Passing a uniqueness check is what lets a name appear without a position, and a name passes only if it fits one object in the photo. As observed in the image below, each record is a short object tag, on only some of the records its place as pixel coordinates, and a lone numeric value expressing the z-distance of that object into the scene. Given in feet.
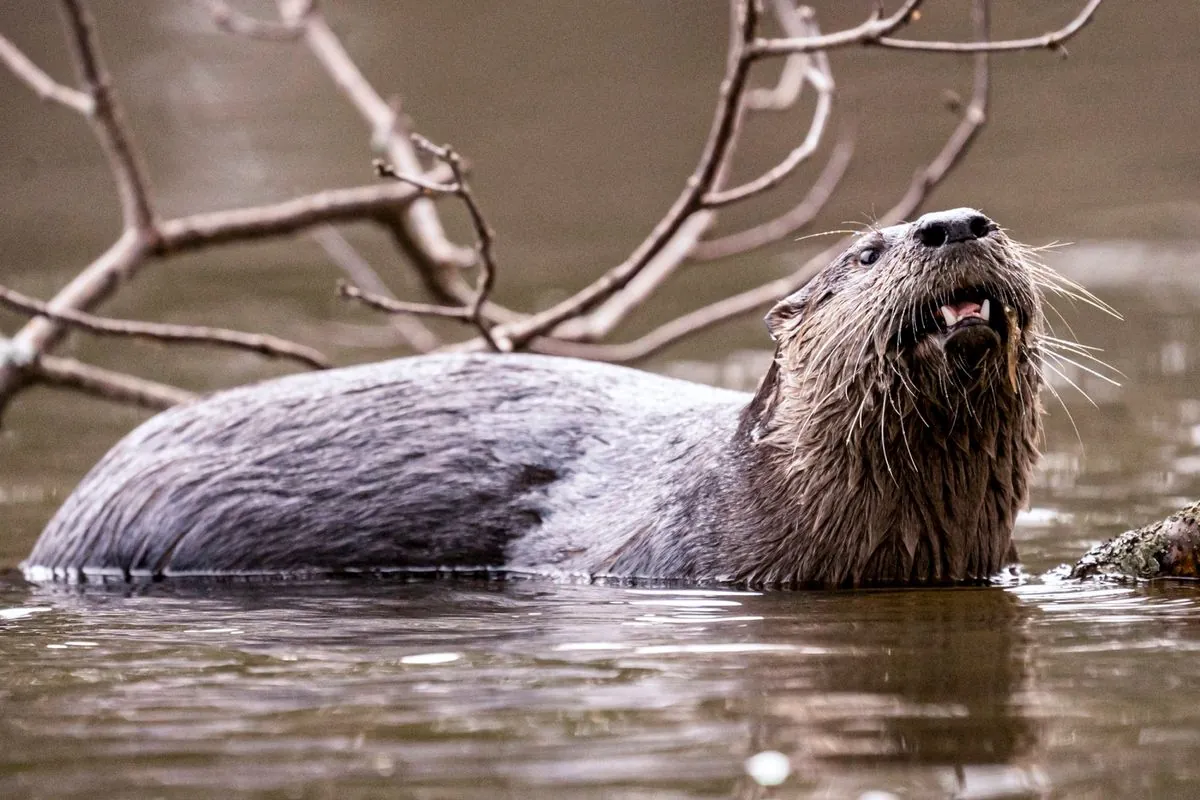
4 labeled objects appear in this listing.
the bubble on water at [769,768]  16.16
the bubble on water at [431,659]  22.45
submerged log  27.68
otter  27.17
